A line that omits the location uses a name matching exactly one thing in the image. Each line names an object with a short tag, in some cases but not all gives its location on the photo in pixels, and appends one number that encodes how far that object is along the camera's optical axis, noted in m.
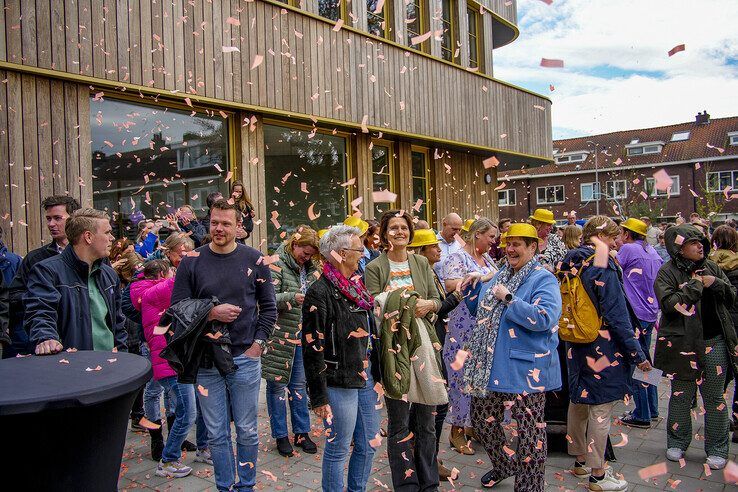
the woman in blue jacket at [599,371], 4.36
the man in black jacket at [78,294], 3.45
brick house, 42.56
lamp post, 45.45
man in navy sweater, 3.88
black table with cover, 2.57
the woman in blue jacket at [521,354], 3.85
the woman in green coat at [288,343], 5.20
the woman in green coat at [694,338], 4.71
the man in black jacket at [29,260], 4.41
